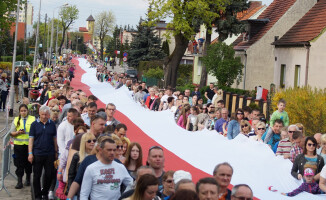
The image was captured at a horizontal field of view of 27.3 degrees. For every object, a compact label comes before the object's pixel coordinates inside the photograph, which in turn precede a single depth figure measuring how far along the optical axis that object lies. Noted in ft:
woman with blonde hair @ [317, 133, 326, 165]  35.88
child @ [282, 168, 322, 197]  33.55
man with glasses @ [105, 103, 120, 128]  42.75
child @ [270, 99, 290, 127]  53.78
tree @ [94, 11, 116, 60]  540.52
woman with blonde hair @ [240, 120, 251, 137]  47.96
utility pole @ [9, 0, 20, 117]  97.91
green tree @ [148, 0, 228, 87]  148.46
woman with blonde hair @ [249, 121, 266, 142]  46.09
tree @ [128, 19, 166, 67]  263.29
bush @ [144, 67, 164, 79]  221.46
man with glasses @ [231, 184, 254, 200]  21.90
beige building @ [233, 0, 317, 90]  142.41
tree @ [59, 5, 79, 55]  526.57
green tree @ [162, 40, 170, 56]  296.71
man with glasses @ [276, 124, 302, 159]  41.06
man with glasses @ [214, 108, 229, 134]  54.70
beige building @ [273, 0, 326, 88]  109.09
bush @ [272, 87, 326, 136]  65.11
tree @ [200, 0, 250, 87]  158.49
